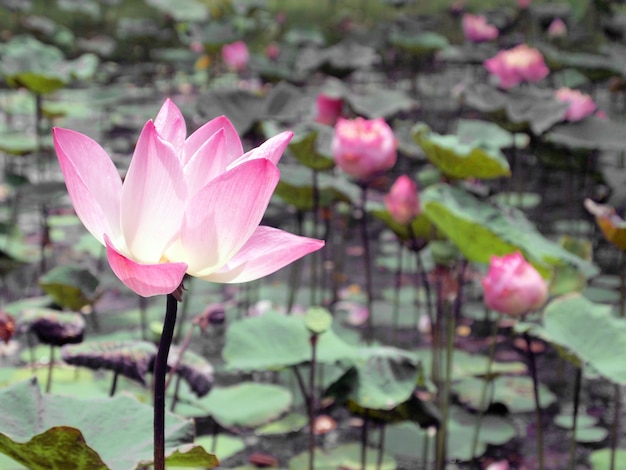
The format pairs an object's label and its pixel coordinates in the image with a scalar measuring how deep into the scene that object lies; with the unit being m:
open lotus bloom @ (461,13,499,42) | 3.10
